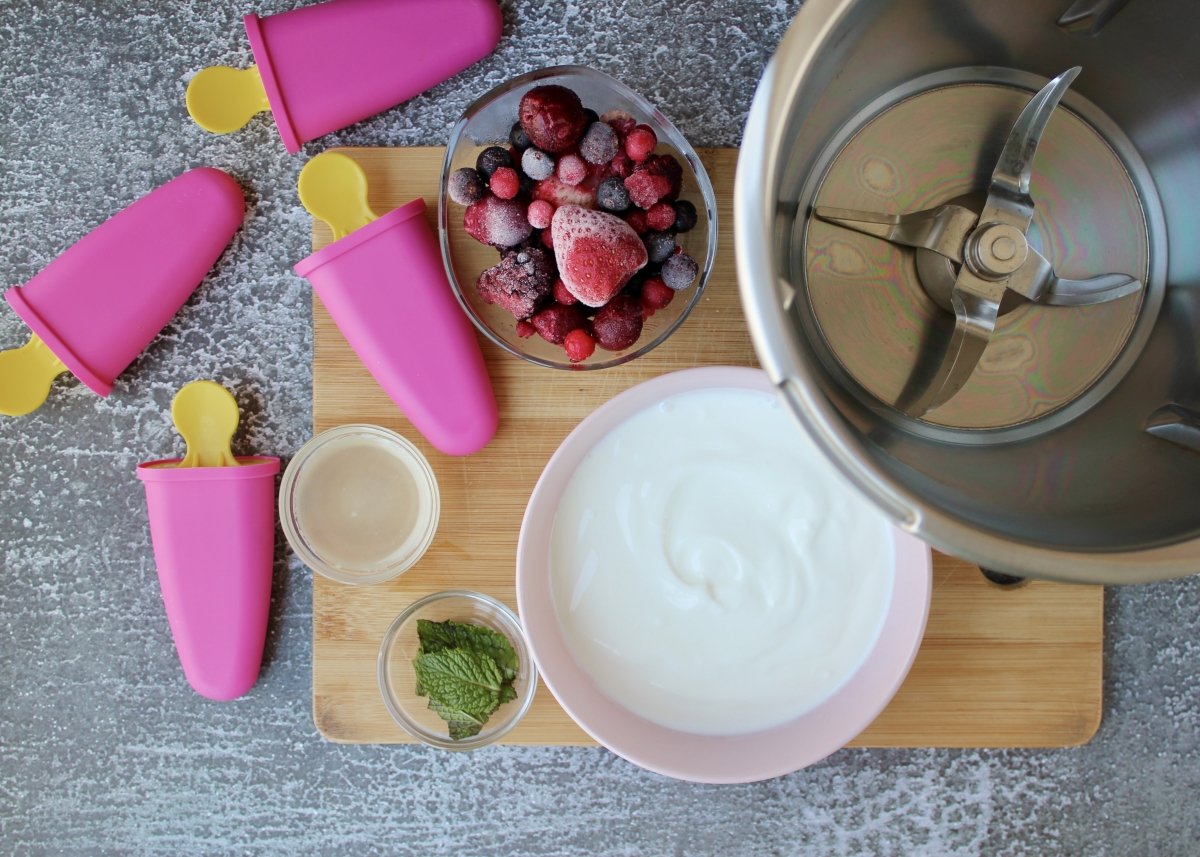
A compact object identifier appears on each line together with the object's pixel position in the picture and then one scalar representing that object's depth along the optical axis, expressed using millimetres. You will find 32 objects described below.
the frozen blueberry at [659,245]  826
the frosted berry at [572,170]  810
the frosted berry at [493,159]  814
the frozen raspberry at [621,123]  842
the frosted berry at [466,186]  816
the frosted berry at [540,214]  814
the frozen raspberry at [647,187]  806
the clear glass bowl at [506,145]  854
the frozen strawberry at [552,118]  788
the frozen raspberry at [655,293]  832
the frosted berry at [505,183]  809
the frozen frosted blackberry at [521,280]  814
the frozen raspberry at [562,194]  821
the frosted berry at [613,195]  809
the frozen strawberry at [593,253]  776
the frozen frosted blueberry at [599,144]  808
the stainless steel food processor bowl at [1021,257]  752
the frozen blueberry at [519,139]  823
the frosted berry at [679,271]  820
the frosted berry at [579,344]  824
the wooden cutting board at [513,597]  903
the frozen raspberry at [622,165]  824
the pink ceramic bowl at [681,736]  818
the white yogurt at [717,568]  844
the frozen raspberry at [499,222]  813
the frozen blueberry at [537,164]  805
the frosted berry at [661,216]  817
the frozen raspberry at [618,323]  821
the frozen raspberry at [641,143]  807
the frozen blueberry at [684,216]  833
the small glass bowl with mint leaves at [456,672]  891
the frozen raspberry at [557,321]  825
